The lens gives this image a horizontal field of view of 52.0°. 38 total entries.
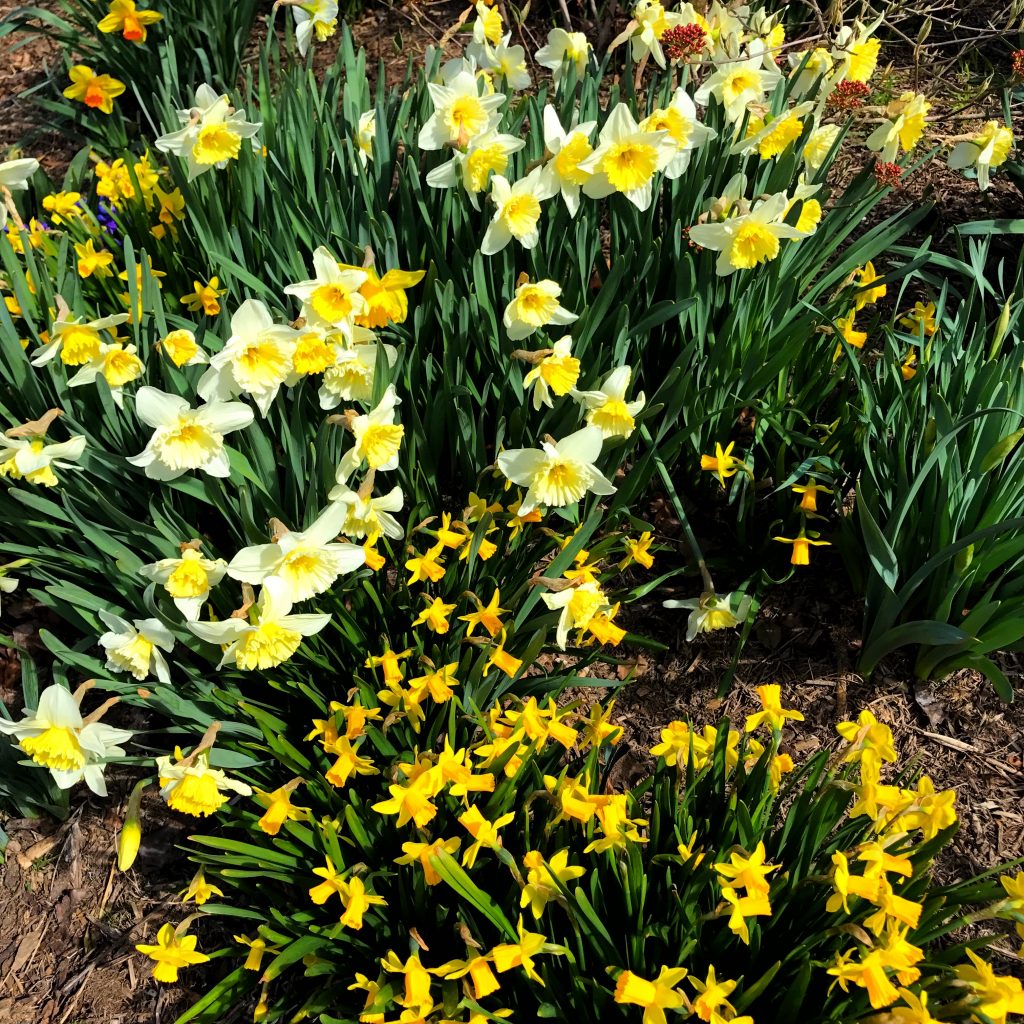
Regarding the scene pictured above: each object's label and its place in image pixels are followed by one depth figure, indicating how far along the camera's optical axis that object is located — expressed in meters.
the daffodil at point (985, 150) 0.94
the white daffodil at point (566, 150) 0.81
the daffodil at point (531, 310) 0.80
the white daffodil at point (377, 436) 0.74
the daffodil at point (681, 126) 0.83
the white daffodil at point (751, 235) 0.82
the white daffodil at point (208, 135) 0.85
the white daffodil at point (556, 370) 0.79
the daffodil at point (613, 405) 0.80
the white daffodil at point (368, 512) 0.74
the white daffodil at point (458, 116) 0.85
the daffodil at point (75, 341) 0.75
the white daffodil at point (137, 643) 0.72
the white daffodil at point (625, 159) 0.79
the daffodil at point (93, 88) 1.26
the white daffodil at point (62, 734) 0.68
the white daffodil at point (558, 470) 0.75
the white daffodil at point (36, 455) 0.74
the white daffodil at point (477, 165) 0.84
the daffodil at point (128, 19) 1.20
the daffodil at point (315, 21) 1.07
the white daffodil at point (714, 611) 0.85
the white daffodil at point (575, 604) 0.77
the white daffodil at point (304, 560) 0.69
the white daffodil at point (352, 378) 0.76
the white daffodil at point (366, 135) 0.98
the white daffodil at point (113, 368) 0.77
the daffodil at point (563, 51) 1.02
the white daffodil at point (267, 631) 0.69
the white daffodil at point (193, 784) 0.68
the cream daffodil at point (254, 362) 0.71
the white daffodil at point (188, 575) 0.71
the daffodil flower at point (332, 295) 0.75
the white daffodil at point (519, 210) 0.82
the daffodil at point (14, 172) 0.82
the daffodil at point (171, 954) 0.69
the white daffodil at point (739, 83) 0.93
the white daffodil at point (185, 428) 0.70
